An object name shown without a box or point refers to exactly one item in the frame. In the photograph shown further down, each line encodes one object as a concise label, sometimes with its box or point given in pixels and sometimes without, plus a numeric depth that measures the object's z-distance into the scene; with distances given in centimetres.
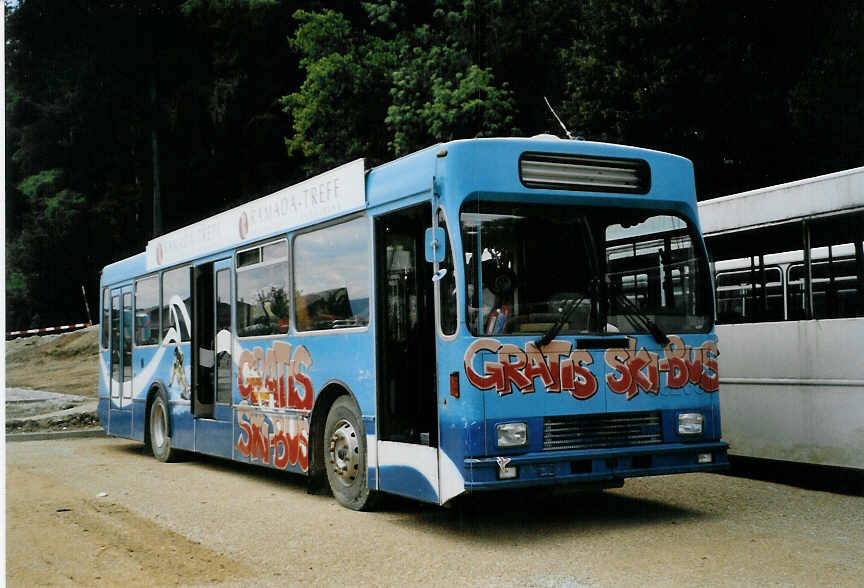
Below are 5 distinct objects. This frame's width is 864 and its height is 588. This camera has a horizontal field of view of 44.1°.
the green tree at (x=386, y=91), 2411
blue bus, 783
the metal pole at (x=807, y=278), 1012
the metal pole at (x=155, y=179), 3603
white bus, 973
